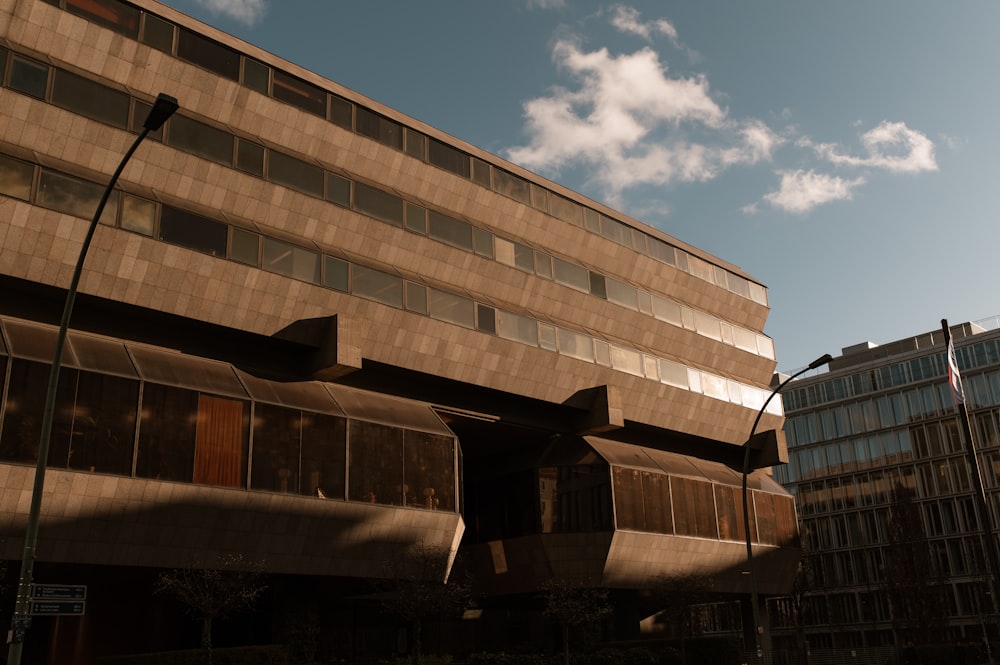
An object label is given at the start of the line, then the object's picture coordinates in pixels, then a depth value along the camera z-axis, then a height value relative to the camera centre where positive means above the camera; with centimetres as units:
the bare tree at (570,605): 3838 +158
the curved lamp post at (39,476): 1616 +324
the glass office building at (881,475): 8862 +1559
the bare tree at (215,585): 2766 +210
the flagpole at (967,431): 2611 +549
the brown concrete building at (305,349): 2859 +1109
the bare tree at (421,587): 3353 +223
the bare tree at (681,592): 4331 +226
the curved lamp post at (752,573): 3163 +221
